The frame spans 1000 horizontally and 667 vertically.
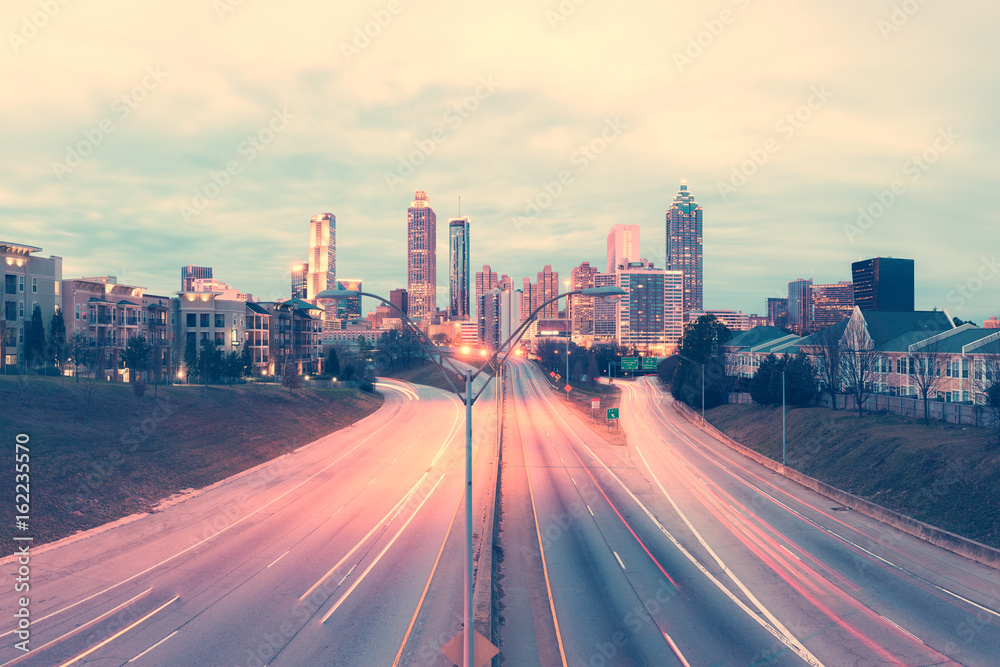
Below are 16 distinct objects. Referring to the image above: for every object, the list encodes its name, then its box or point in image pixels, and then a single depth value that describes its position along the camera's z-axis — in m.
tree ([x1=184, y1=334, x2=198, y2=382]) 76.50
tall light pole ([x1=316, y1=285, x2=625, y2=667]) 11.77
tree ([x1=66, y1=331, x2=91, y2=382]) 61.07
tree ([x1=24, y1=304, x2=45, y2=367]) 64.12
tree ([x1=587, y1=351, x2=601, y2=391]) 117.69
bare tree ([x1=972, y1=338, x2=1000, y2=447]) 37.05
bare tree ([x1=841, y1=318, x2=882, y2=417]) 53.34
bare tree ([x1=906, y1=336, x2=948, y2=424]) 50.38
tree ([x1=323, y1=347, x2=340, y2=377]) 98.49
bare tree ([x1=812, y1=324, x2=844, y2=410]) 57.25
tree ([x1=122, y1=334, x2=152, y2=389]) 66.06
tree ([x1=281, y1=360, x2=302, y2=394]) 67.38
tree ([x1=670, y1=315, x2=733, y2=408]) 78.88
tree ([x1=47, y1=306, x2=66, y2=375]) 62.28
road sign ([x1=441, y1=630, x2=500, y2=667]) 13.05
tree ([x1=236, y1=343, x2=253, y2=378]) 81.28
